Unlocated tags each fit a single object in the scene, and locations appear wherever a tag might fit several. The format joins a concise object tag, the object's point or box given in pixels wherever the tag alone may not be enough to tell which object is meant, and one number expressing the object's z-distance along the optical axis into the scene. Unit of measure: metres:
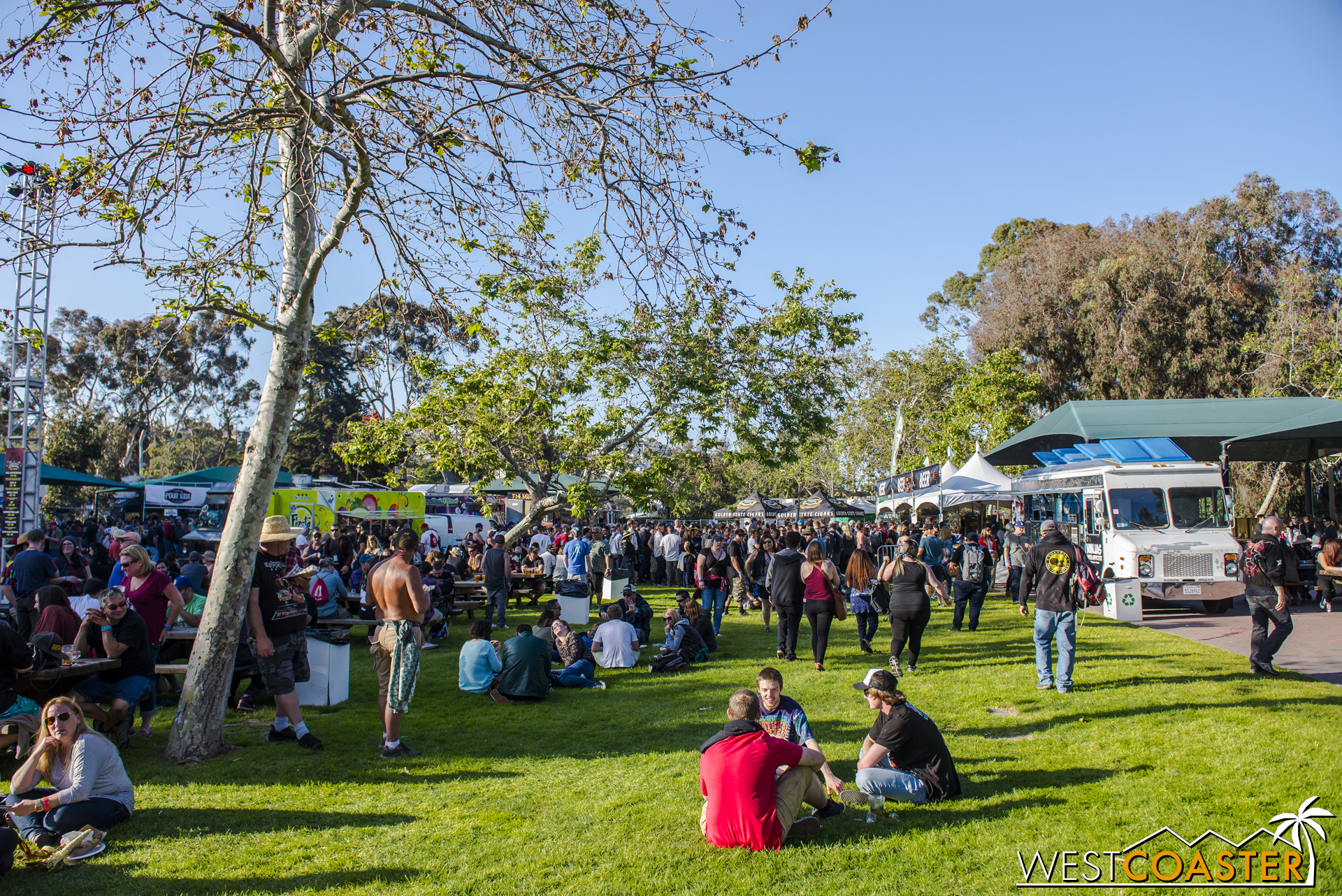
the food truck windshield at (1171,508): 13.41
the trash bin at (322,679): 7.64
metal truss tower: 13.78
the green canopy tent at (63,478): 22.38
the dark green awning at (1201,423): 18.94
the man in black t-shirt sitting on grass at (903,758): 4.89
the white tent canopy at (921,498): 21.86
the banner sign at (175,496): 27.23
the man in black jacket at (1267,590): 7.75
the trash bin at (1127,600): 12.36
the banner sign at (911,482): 23.34
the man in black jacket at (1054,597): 7.48
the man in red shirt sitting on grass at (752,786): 4.32
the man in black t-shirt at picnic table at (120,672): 6.05
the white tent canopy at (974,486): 20.92
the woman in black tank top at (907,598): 8.65
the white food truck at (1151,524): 12.59
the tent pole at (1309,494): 19.75
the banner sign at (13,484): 13.98
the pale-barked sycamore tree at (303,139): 5.34
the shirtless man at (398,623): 5.89
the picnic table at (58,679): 5.78
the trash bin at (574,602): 13.21
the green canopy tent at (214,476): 26.73
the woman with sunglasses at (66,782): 4.32
